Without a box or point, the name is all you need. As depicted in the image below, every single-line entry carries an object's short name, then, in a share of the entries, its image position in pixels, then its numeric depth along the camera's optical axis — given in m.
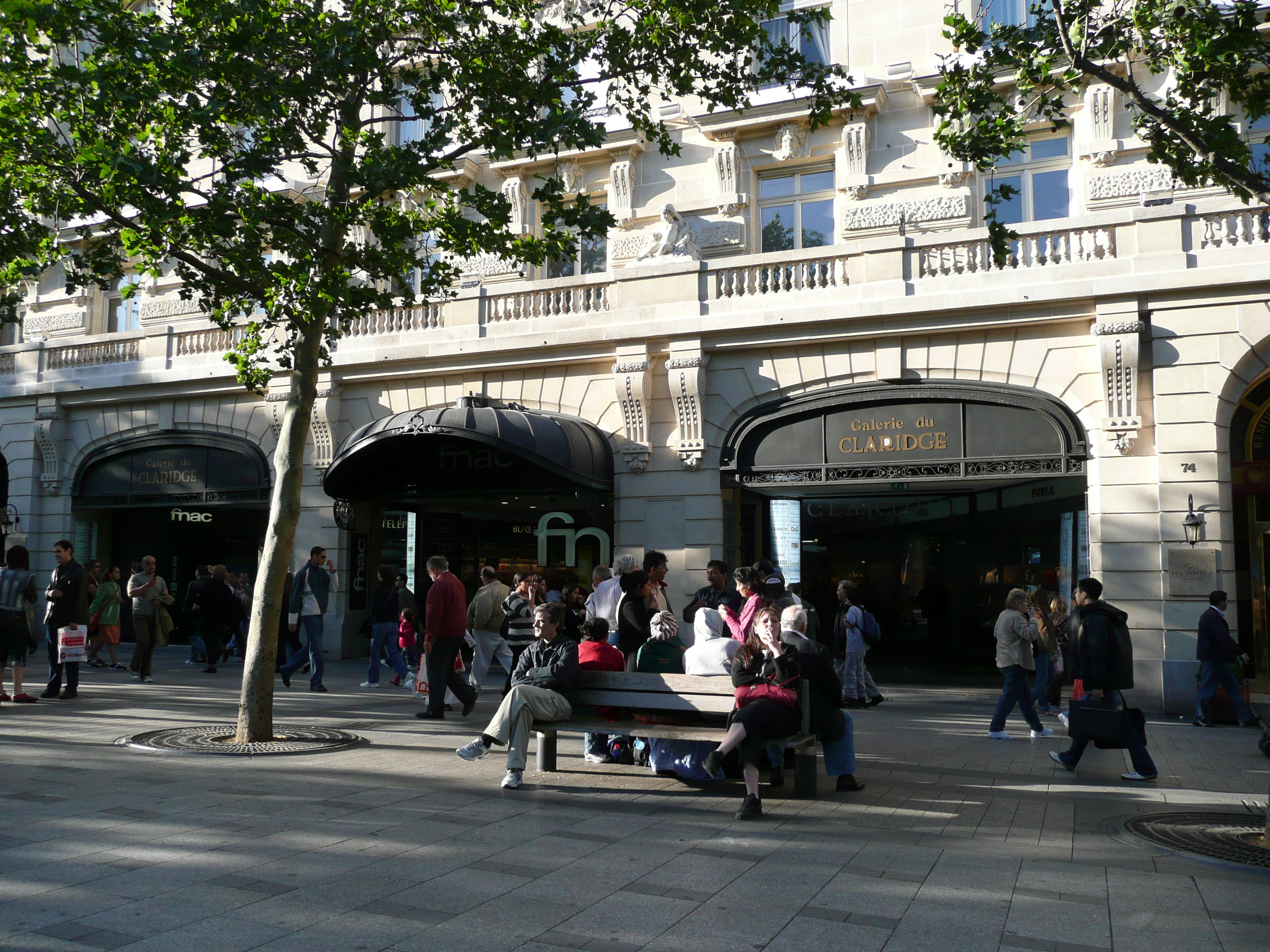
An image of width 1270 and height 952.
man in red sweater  11.15
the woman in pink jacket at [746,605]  8.27
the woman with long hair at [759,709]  6.73
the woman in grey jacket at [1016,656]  10.13
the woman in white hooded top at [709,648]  7.85
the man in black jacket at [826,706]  7.37
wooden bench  7.34
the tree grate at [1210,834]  5.89
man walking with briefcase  8.15
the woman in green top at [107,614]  15.42
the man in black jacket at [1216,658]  11.53
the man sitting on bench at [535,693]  7.58
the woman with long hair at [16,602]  11.41
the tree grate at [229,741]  8.80
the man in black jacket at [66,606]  12.16
